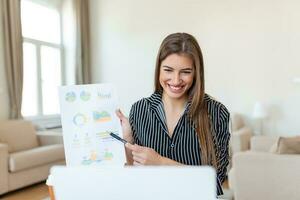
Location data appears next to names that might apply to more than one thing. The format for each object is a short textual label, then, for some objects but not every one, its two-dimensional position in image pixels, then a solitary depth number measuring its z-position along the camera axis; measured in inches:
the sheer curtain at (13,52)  201.0
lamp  212.5
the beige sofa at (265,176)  102.0
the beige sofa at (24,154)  167.8
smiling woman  49.3
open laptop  26.4
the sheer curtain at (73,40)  256.5
